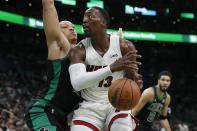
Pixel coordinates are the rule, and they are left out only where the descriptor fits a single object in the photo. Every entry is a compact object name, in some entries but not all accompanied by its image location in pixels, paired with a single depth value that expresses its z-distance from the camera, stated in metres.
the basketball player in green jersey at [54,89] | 4.68
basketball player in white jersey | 4.51
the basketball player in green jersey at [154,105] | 7.07
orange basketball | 4.43
